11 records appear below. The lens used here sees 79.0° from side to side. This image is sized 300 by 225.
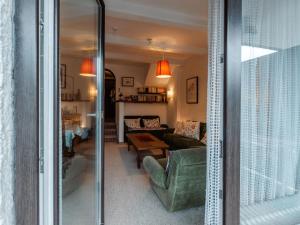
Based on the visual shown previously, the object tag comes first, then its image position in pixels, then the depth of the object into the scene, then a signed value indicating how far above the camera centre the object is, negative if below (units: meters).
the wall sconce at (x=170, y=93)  6.89 +0.59
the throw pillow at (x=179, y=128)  5.09 -0.57
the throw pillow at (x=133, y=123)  6.62 -0.54
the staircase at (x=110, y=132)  6.89 -0.94
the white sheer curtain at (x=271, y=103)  1.25 +0.04
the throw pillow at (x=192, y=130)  4.54 -0.55
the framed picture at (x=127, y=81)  7.61 +1.13
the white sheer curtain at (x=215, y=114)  1.17 -0.04
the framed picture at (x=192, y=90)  5.36 +0.56
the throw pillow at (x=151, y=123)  6.79 -0.55
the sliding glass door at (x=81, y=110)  1.01 -0.01
